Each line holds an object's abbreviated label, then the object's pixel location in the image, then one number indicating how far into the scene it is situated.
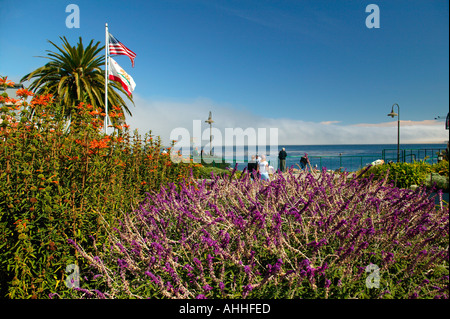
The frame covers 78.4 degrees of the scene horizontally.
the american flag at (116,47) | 12.69
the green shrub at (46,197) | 2.28
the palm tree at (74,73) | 17.98
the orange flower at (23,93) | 2.86
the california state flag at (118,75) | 14.00
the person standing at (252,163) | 12.45
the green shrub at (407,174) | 8.86
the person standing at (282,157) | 18.77
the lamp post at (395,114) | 21.83
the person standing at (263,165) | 10.83
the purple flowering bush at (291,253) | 1.67
